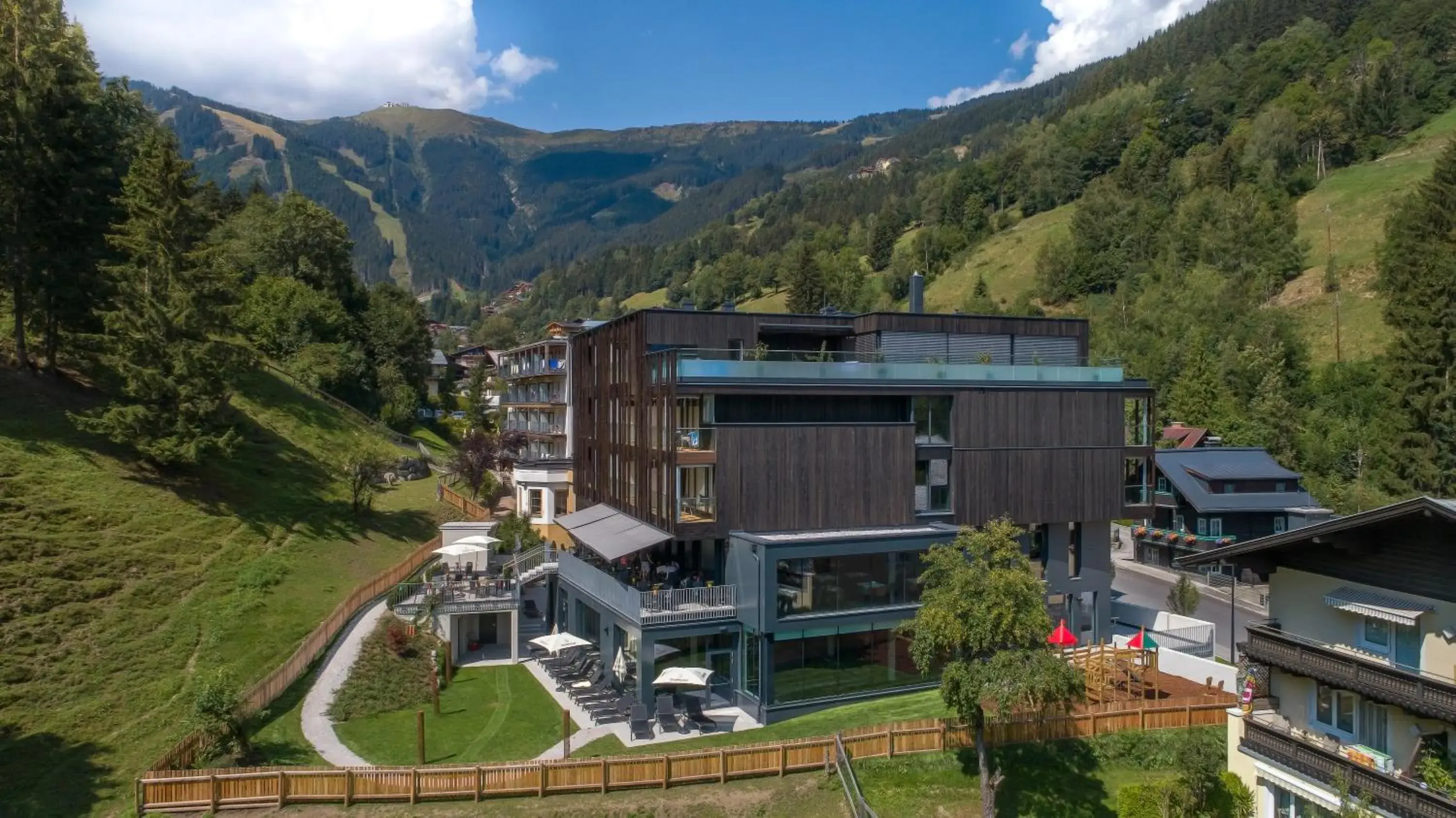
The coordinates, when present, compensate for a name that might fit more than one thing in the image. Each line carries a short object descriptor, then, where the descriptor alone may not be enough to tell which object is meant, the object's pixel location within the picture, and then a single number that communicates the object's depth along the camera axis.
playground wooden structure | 27.83
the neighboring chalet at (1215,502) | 56.19
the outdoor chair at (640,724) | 25.47
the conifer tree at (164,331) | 36.69
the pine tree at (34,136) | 37.94
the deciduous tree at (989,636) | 20.77
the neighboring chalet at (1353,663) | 15.46
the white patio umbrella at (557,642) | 30.50
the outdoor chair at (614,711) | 26.88
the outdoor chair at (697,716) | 26.27
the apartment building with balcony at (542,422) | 49.19
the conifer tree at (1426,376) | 57.19
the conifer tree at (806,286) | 127.75
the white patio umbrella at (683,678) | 26.20
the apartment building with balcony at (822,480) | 27.80
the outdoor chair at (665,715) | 25.91
